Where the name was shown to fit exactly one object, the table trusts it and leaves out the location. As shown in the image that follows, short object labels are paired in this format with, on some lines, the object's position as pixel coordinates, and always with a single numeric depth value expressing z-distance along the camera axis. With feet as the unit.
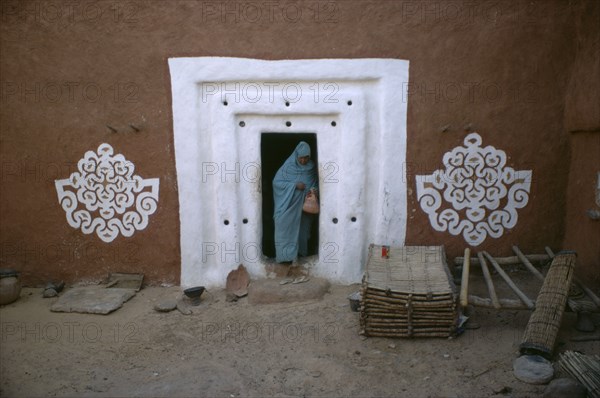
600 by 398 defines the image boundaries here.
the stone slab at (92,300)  17.19
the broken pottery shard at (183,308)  17.11
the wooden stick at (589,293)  13.98
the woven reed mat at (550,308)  12.92
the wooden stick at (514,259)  17.46
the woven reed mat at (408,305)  14.16
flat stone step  17.46
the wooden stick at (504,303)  14.25
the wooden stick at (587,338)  13.78
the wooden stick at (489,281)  14.25
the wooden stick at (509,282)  14.14
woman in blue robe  18.49
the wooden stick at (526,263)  15.61
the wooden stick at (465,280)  14.19
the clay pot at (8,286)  17.75
